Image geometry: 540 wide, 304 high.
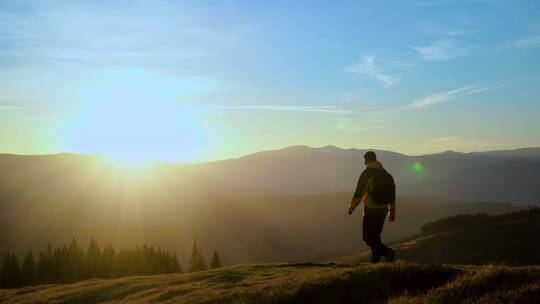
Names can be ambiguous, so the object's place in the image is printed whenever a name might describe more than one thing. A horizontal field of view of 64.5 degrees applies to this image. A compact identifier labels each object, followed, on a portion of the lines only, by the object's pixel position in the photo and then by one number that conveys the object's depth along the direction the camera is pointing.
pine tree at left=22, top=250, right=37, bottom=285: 68.84
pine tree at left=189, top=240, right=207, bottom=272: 77.06
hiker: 15.47
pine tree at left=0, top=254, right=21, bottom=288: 66.62
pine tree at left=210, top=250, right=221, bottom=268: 78.12
